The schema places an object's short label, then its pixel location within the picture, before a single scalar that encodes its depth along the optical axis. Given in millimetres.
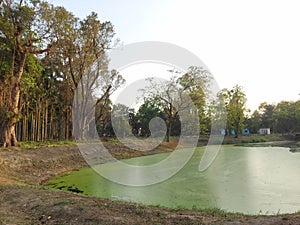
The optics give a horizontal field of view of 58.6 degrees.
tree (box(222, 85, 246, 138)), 30344
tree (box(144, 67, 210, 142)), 20656
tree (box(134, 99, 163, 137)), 25131
